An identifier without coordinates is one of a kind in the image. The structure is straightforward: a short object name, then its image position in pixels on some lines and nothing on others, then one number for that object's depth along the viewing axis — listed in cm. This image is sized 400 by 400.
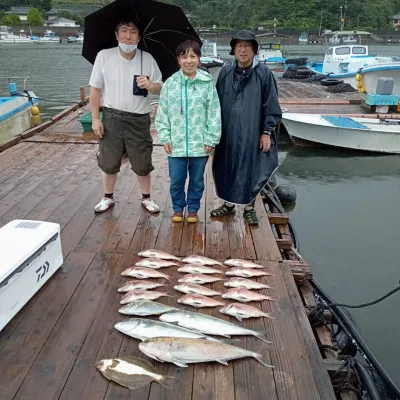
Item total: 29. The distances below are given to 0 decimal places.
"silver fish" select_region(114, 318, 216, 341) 225
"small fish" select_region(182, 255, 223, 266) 313
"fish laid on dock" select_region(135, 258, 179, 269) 308
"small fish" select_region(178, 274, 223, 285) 288
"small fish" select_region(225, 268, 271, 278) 299
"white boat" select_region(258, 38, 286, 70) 2805
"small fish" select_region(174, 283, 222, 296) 274
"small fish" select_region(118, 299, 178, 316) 249
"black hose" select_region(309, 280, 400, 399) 257
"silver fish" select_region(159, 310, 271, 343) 233
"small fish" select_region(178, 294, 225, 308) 262
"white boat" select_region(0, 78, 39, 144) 1017
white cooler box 231
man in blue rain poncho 343
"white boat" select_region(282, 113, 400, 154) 967
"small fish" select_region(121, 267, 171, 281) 294
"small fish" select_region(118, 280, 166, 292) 276
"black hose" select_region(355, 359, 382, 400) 243
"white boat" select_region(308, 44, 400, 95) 1440
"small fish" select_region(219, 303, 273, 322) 252
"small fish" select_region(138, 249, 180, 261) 319
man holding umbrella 346
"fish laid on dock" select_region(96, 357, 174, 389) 199
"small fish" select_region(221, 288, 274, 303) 270
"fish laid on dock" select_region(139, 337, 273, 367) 211
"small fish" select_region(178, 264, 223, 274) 303
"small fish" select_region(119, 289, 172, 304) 263
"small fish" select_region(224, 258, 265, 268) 311
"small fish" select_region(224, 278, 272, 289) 284
